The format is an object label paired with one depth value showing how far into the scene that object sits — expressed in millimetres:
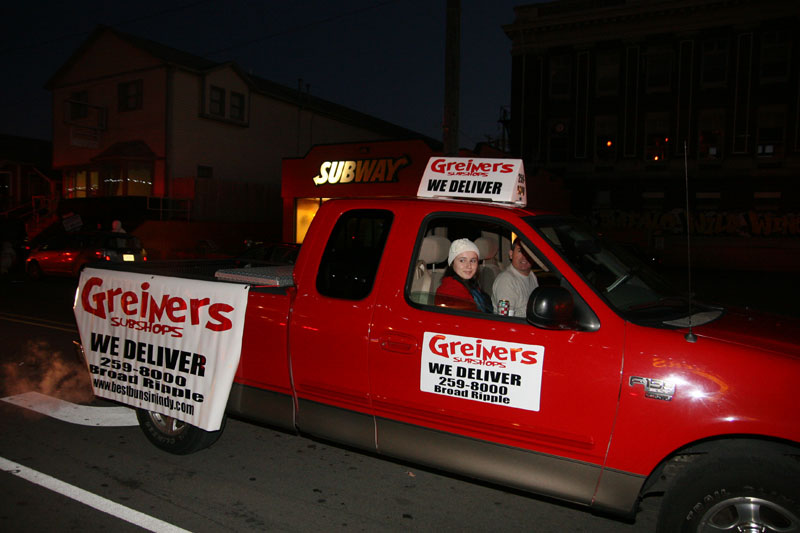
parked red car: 16641
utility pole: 10930
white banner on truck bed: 4008
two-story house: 26641
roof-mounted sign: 3838
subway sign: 20766
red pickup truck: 2697
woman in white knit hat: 3779
